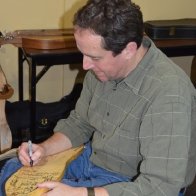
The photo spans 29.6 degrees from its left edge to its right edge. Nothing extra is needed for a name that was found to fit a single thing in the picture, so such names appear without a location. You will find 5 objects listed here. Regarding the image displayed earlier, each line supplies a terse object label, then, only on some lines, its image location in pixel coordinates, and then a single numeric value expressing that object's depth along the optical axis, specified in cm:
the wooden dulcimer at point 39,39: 203
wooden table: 199
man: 102
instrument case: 237
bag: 225
